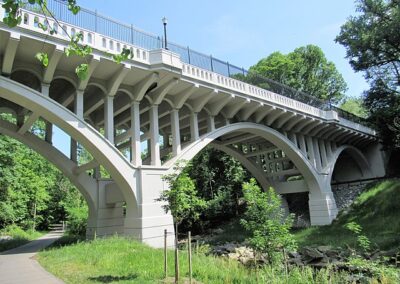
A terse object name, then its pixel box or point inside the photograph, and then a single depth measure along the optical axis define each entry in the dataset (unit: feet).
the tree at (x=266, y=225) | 28.19
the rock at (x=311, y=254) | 47.24
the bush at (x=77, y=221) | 83.71
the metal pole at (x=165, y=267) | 24.19
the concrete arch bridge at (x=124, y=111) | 37.22
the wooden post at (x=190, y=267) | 22.44
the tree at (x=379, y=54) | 82.84
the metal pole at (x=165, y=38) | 48.24
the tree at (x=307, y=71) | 131.34
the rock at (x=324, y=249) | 54.98
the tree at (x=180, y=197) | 26.63
